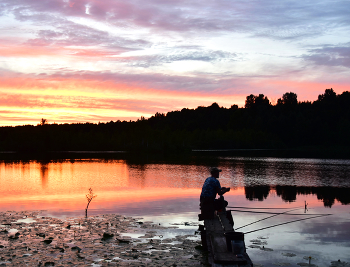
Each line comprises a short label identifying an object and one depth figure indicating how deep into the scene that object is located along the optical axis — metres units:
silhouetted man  13.61
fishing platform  9.34
